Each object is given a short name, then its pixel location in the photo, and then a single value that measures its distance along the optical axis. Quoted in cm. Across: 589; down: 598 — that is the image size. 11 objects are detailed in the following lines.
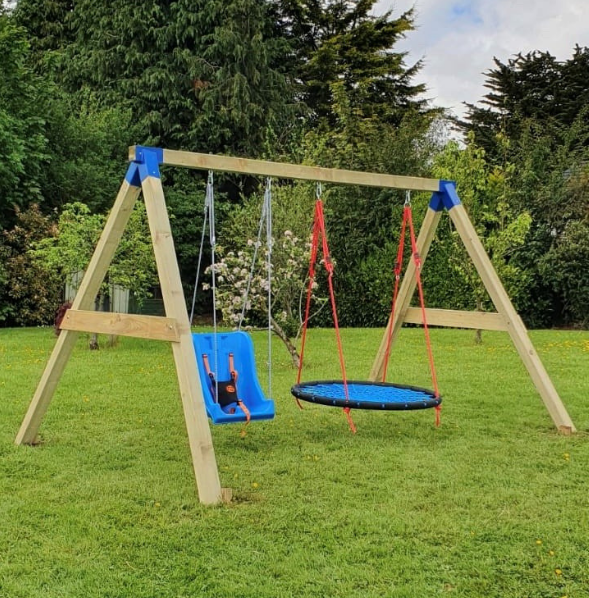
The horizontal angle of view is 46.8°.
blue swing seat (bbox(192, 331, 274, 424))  448
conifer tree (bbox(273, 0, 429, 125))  1967
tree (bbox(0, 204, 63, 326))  1334
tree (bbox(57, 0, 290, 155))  1691
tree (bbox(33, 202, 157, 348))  974
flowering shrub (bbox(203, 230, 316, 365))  871
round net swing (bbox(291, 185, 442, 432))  440
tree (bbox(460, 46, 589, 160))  2019
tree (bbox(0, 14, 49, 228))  1302
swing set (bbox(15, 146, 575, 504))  382
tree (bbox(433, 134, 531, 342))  1062
